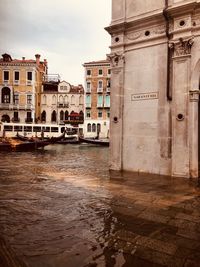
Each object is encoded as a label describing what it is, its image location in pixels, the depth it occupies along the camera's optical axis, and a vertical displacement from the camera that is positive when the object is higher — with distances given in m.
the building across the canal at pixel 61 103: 48.50 +4.00
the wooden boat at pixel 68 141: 33.67 -1.80
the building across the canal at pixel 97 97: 45.69 +4.86
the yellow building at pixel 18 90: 45.75 +5.97
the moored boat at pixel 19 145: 21.23 -1.51
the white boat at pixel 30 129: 35.75 -0.38
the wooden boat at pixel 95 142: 30.81 -1.72
